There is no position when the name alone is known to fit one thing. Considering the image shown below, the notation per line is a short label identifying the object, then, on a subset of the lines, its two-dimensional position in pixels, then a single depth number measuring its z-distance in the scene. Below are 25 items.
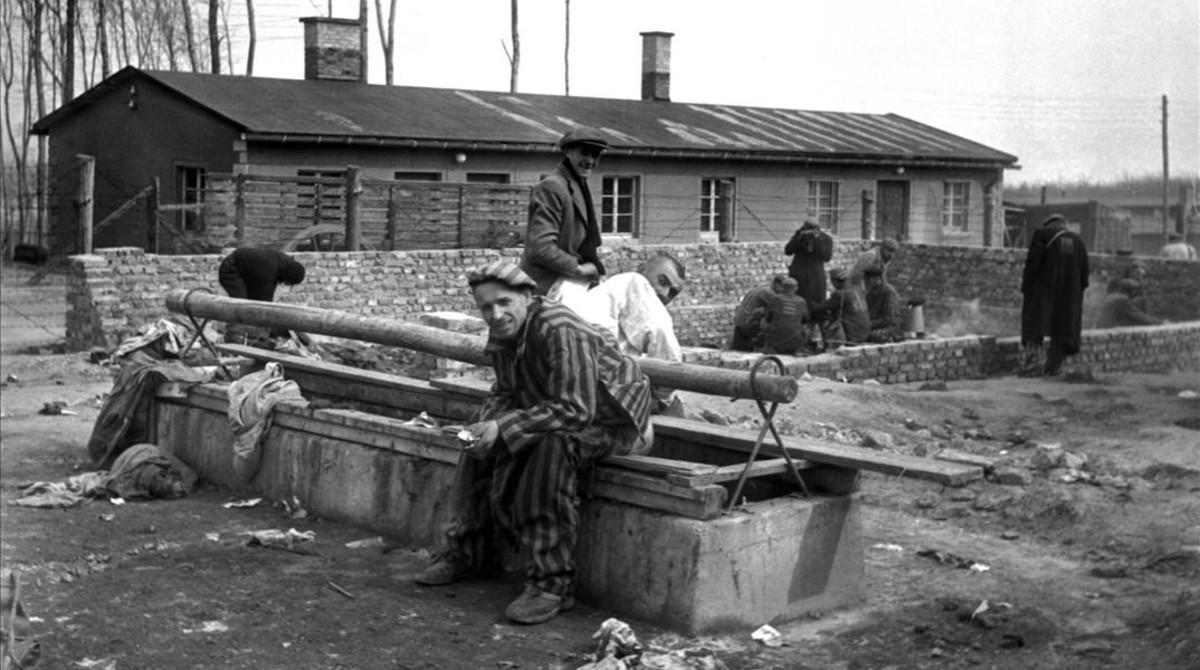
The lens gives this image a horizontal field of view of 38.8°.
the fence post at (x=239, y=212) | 21.14
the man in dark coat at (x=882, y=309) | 16.95
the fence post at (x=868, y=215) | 29.89
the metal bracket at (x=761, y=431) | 6.82
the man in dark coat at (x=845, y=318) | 16.64
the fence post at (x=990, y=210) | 34.41
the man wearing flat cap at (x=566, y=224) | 8.05
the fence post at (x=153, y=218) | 20.92
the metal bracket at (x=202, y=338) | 10.62
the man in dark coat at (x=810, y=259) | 19.06
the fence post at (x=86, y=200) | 18.53
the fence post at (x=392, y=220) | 22.67
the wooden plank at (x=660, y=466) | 6.81
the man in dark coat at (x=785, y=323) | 15.99
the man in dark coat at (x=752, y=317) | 16.25
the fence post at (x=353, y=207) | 21.75
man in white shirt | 7.88
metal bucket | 18.58
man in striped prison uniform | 6.81
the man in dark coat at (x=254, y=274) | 13.87
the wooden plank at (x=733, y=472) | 6.73
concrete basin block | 6.70
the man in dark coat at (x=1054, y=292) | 16.78
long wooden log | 6.99
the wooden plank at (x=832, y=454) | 6.69
